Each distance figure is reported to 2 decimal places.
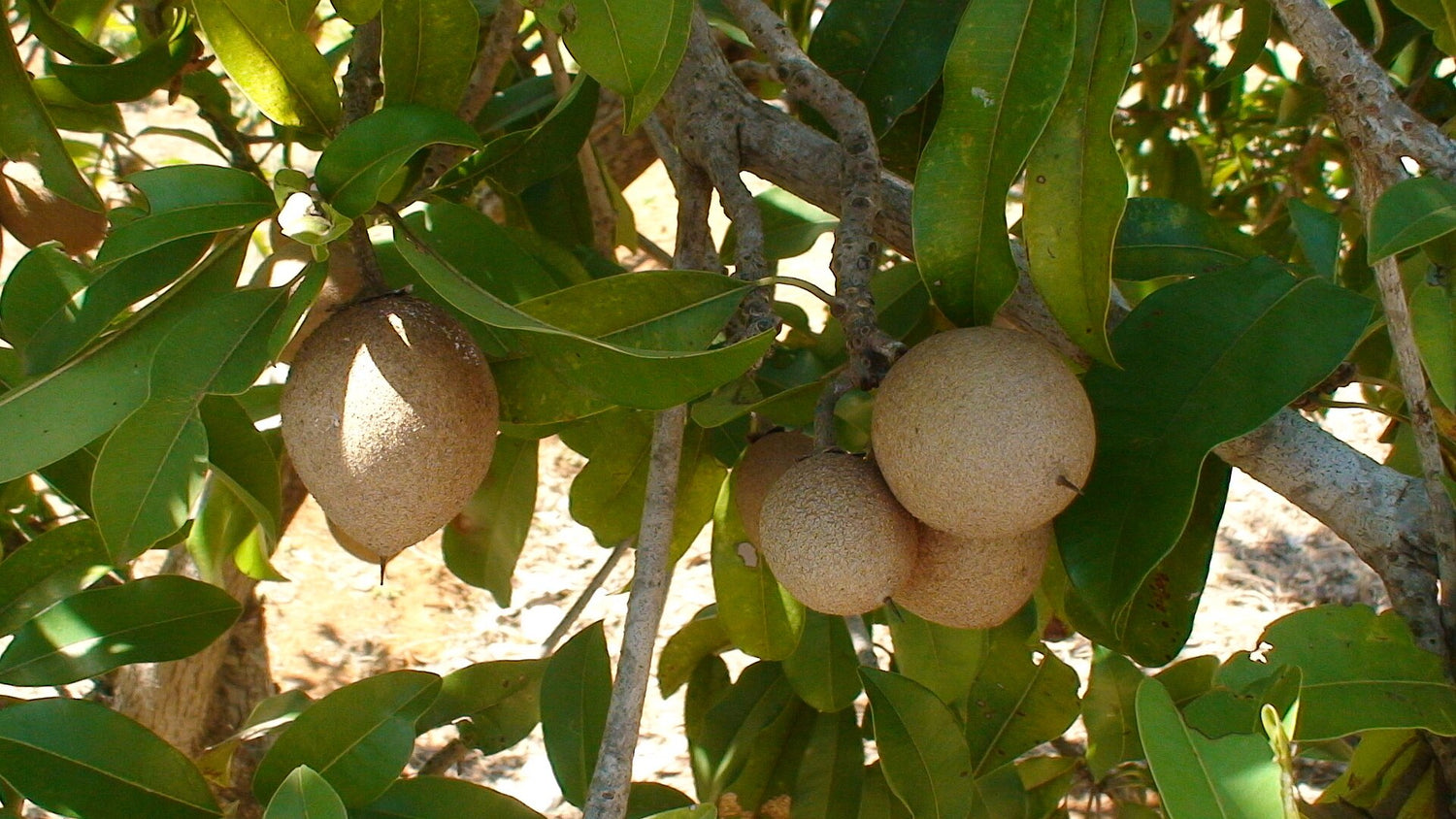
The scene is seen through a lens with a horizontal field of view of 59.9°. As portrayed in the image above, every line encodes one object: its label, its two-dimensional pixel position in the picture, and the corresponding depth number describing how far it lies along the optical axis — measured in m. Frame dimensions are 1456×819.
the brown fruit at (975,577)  0.88
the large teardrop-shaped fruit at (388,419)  0.87
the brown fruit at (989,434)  0.79
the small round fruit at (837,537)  0.85
